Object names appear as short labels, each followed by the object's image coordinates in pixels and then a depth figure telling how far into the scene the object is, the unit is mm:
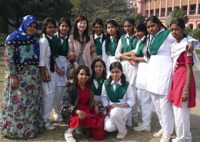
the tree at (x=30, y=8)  24891
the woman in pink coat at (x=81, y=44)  5344
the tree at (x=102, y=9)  30406
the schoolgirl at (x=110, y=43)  5555
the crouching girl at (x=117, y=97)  4949
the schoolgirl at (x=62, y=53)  5355
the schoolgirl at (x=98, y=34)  5648
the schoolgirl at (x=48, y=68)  5105
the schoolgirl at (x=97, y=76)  5212
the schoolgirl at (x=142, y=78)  5271
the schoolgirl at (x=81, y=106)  4789
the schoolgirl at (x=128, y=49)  5469
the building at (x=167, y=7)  54031
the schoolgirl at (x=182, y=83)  4152
